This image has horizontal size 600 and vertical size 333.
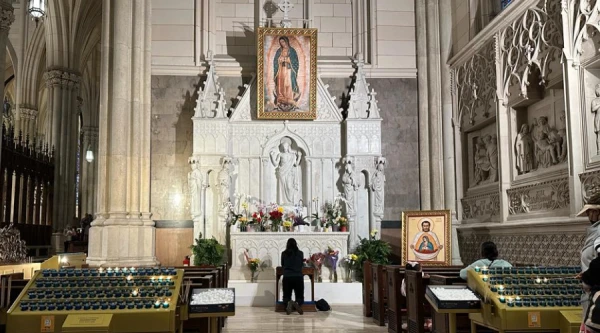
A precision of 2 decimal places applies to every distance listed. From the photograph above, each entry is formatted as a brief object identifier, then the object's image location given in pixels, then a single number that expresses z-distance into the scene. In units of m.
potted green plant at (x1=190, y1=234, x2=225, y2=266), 12.66
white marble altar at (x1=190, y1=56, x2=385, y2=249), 13.73
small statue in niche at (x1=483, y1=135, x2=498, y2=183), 11.58
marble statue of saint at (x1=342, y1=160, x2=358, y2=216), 13.79
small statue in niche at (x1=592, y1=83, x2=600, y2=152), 8.15
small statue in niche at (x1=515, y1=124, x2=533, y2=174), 10.30
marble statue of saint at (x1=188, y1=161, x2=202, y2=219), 13.51
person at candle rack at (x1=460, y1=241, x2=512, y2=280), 6.46
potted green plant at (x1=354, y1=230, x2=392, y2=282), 12.77
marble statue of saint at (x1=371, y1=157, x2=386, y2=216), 13.83
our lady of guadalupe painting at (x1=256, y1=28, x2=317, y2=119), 14.05
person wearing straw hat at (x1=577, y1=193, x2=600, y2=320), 4.22
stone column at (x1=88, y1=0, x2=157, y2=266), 12.41
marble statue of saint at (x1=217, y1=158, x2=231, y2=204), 13.50
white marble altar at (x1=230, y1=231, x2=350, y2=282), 12.89
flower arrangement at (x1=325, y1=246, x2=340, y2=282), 12.87
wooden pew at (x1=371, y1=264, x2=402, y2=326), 9.12
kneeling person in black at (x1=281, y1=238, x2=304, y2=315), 10.84
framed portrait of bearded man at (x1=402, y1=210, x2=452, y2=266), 11.31
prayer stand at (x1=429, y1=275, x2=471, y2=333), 6.75
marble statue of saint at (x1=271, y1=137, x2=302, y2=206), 14.02
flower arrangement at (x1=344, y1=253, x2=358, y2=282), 12.85
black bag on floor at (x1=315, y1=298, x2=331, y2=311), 10.95
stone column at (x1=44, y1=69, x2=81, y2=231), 21.00
